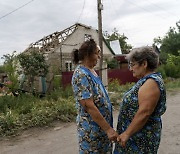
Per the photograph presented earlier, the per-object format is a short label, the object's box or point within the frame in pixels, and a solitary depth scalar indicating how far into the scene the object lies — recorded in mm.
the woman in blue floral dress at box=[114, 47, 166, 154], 2041
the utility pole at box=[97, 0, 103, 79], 11447
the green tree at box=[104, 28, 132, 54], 50072
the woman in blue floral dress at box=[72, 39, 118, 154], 2229
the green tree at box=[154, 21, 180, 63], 37375
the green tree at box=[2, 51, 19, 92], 9922
